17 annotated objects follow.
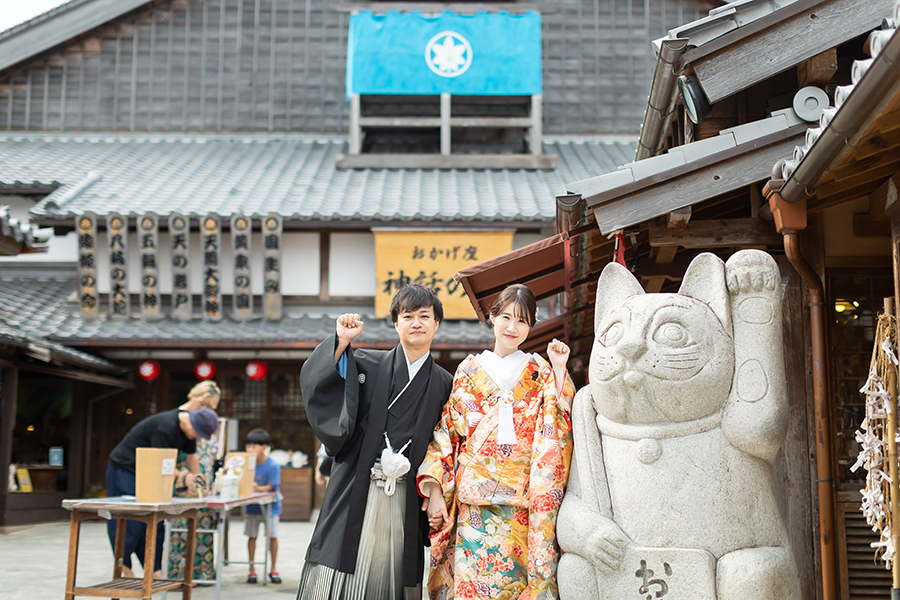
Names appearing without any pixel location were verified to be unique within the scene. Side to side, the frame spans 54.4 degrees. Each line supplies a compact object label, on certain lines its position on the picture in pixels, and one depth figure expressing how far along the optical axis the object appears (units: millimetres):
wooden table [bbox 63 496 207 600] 5691
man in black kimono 4039
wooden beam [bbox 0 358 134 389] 12055
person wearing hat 7117
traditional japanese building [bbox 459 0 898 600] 4512
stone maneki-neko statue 3609
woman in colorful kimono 3877
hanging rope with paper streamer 3971
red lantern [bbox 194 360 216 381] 12984
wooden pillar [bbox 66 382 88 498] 13320
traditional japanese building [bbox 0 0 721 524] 13055
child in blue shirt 8500
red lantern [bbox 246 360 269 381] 12891
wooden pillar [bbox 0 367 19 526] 11773
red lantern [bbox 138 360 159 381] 12797
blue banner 15102
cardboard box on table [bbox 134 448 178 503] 5930
